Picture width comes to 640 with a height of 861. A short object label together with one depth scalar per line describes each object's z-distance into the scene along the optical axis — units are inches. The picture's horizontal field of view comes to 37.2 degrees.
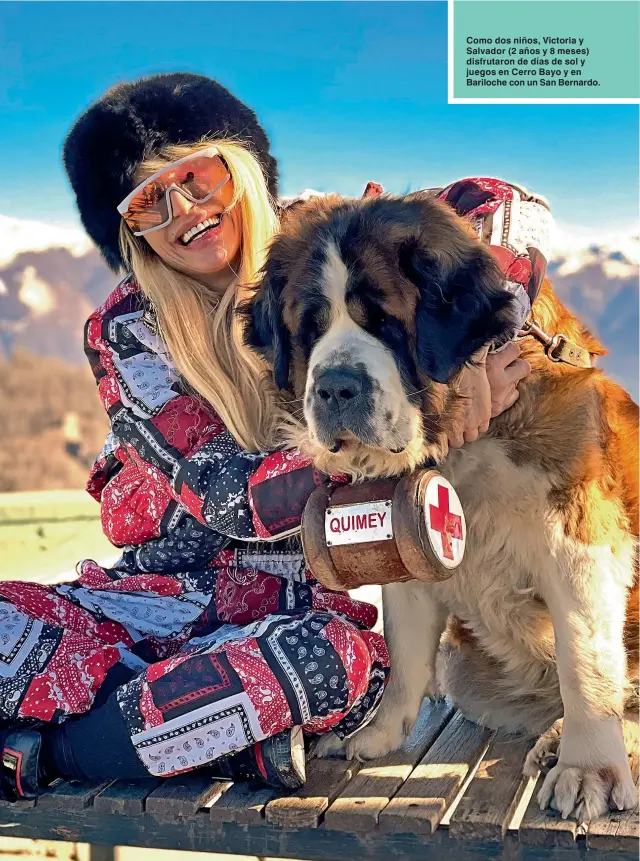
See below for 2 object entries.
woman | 79.6
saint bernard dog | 70.7
